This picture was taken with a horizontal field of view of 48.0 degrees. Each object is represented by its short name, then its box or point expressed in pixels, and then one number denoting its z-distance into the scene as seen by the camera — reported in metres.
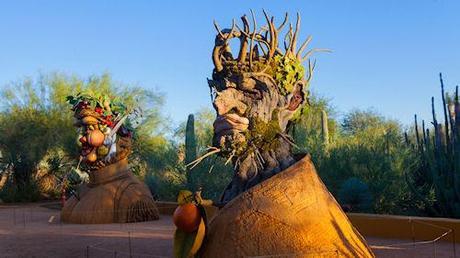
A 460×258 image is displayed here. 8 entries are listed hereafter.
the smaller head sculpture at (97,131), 14.67
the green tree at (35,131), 26.33
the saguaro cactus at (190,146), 19.76
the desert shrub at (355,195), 12.94
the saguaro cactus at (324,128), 18.99
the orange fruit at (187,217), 4.37
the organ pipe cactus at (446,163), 11.48
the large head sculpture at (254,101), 4.79
